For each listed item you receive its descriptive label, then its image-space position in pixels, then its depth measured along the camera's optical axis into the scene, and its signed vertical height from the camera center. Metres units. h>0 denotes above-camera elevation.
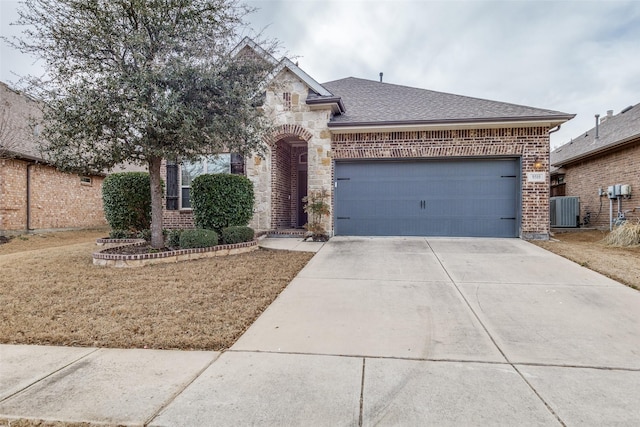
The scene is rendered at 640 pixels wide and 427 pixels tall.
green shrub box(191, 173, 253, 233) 8.47 +0.23
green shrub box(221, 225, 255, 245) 7.72 -0.62
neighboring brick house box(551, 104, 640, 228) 10.59 +1.54
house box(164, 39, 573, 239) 8.96 +1.31
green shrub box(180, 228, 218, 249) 7.07 -0.66
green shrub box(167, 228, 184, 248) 7.51 -0.71
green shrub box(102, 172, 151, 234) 9.13 +0.31
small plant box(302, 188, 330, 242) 9.15 -0.11
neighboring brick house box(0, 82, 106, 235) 11.23 +0.84
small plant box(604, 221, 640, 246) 8.43 -0.74
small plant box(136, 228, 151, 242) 8.86 -0.70
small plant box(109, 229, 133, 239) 9.07 -0.69
